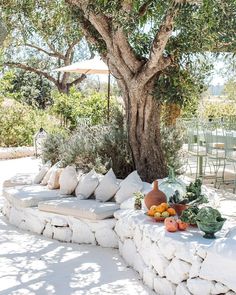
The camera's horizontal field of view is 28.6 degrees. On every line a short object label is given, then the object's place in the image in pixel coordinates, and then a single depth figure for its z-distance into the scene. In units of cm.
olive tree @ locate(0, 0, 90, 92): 680
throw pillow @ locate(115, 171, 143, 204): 546
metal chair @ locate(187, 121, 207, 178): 862
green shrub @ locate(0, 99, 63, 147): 1352
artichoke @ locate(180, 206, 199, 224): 393
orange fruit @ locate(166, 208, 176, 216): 428
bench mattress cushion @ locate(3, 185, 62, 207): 591
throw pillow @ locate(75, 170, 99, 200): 582
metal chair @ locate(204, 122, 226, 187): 799
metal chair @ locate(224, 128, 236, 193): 759
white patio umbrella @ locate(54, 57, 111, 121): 1008
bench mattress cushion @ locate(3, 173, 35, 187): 715
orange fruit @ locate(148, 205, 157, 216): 434
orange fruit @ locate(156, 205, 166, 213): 429
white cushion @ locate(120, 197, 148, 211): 503
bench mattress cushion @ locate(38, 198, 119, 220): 512
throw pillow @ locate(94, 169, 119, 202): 565
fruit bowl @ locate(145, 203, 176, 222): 424
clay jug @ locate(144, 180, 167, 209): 456
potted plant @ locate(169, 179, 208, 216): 446
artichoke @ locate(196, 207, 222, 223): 364
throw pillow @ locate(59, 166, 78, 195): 605
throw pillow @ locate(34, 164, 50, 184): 695
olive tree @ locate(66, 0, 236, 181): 507
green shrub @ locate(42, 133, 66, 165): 752
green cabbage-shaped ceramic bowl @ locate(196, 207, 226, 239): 362
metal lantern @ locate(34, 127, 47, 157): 1132
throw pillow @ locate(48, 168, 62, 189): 642
